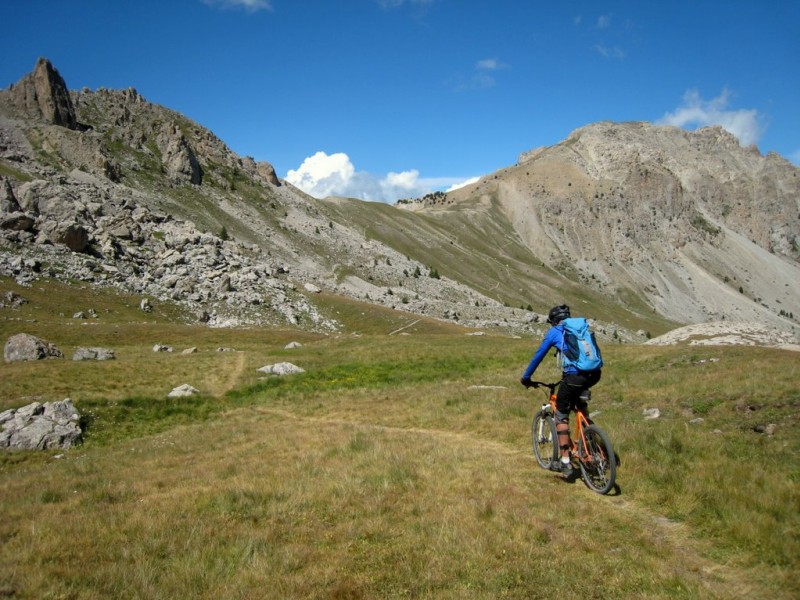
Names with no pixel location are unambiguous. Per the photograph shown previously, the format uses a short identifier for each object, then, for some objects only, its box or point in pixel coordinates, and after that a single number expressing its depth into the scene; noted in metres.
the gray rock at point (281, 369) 38.22
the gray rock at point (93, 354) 38.53
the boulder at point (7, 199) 73.06
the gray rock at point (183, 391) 30.87
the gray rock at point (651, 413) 17.52
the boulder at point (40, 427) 21.58
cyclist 10.96
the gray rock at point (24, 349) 37.22
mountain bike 10.31
